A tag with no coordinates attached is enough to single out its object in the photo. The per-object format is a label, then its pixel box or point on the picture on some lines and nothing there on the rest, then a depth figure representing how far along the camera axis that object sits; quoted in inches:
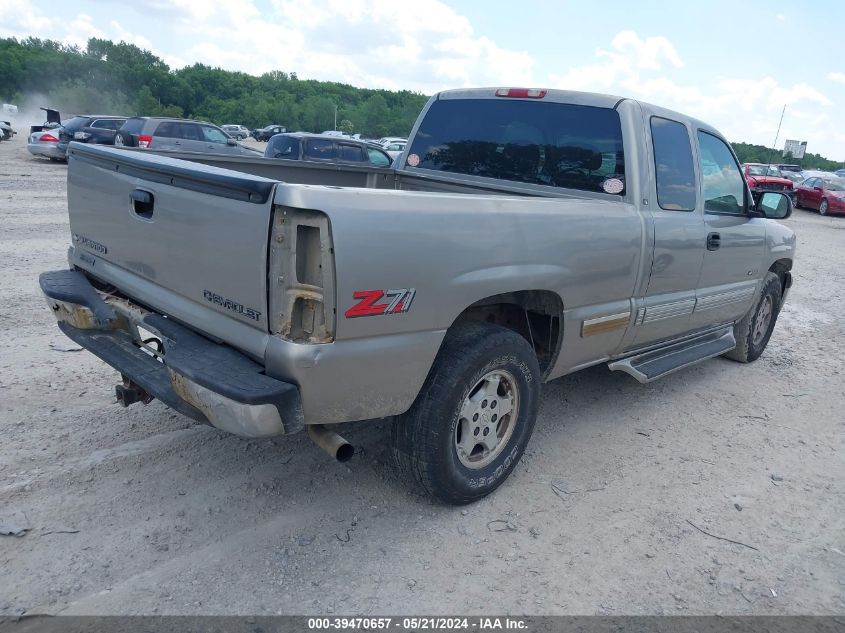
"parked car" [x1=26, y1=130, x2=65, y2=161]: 802.2
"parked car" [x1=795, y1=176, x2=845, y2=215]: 944.3
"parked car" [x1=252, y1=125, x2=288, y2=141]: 2242.9
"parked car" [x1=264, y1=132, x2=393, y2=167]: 560.7
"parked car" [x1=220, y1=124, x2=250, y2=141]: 2244.1
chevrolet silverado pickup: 98.2
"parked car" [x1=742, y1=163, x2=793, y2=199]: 995.7
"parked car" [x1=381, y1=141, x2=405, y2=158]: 1348.4
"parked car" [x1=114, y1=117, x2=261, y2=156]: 675.1
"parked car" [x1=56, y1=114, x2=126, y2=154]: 826.8
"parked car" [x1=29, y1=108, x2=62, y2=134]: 1266.5
